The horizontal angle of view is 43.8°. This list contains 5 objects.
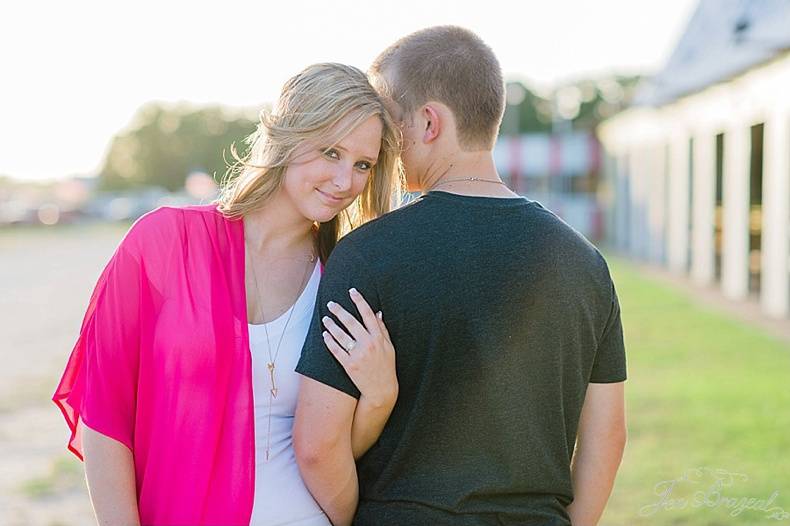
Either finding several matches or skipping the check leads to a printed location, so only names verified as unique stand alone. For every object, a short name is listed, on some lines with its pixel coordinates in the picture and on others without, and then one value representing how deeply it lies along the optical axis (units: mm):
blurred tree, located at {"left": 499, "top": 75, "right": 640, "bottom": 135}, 69044
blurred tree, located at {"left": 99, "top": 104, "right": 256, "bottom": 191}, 90438
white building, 14688
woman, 2379
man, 2217
